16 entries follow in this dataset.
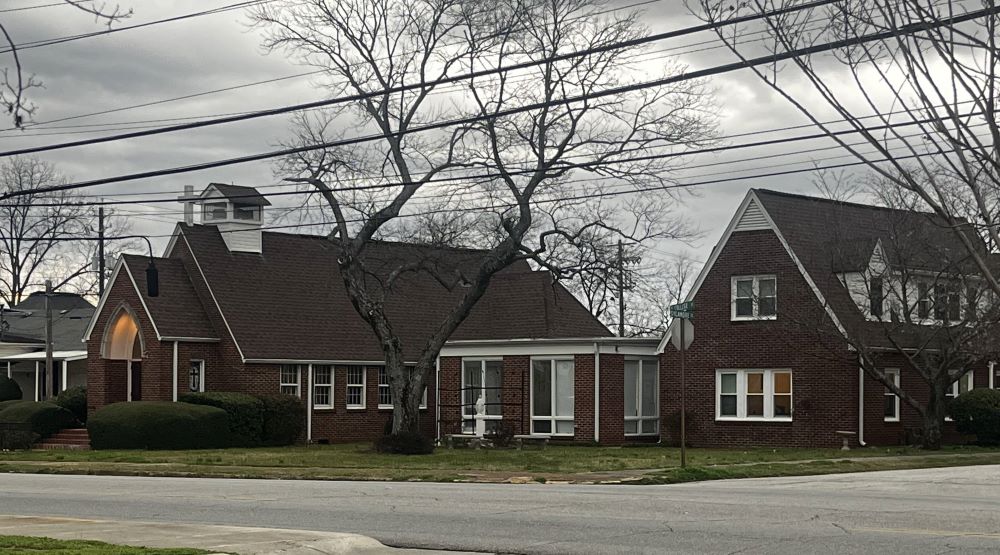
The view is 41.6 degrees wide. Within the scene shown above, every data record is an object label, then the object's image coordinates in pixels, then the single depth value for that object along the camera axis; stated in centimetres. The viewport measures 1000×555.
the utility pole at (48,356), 5016
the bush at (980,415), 3853
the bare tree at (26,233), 6178
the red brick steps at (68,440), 4178
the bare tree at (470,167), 3338
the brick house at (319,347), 4297
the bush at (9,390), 5150
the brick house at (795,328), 3775
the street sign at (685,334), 2650
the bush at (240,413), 4138
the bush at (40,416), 4194
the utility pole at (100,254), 5610
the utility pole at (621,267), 3453
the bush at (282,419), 4262
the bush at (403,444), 3519
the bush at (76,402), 4538
